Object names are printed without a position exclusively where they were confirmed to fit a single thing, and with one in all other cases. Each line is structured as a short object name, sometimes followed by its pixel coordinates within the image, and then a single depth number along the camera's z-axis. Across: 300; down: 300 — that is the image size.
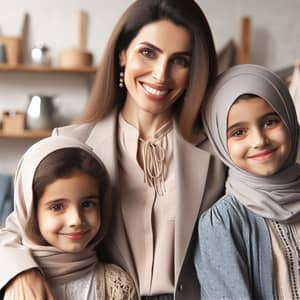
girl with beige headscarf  1.03
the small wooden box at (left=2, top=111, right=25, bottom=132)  3.43
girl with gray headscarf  1.02
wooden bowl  3.58
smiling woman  1.11
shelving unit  3.40
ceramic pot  3.37
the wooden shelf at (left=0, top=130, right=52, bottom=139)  3.39
